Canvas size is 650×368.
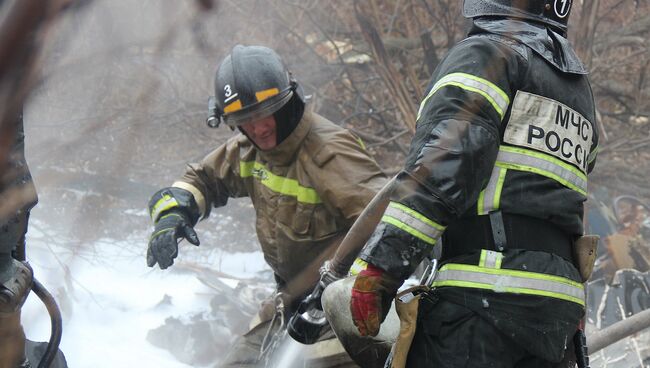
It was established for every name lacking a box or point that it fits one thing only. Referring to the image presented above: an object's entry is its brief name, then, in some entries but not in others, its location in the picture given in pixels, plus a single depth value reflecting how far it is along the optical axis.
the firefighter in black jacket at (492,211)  4.17
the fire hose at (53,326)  4.41
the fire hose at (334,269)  5.50
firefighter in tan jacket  6.64
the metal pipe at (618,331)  7.57
